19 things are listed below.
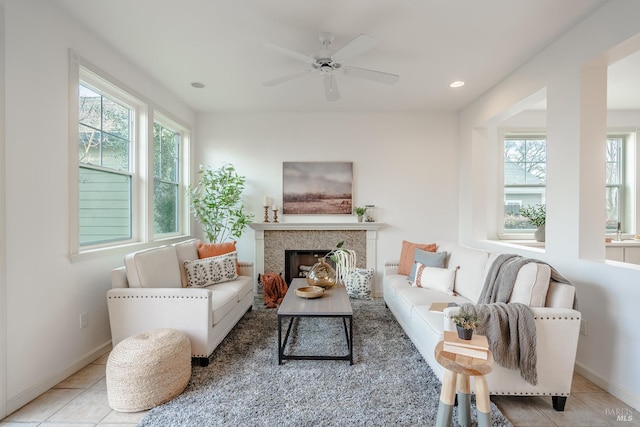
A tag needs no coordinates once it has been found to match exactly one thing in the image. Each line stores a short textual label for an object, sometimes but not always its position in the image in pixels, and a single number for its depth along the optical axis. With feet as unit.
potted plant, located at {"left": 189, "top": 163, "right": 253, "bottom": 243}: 13.55
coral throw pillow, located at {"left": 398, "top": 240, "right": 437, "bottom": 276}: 11.86
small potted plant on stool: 5.08
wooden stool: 4.57
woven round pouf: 6.00
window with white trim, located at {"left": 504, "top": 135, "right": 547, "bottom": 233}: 14.10
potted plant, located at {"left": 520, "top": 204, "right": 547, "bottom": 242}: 11.85
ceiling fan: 7.30
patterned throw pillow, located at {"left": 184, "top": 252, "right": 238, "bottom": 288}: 10.23
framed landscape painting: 14.90
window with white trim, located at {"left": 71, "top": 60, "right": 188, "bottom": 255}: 8.53
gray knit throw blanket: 5.76
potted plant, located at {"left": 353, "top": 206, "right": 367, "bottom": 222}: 14.55
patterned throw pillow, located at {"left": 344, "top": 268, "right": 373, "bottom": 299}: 14.05
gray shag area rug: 5.80
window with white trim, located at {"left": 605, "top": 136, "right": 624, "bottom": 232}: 13.66
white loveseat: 7.66
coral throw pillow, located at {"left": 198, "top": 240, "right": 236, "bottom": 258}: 11.32
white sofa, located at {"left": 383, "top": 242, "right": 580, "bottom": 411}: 5.98
